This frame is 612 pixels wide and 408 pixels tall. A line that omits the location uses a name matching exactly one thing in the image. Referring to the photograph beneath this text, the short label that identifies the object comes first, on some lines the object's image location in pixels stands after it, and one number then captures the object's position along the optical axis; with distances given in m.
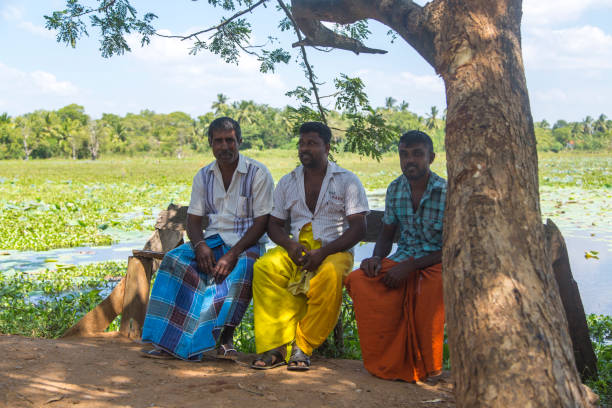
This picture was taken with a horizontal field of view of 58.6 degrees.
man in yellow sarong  3.23
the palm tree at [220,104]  55.72
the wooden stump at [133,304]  3.99
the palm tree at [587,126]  63.59
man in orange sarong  3.06
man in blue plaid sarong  3.40
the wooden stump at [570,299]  3.04
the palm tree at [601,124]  62.87
